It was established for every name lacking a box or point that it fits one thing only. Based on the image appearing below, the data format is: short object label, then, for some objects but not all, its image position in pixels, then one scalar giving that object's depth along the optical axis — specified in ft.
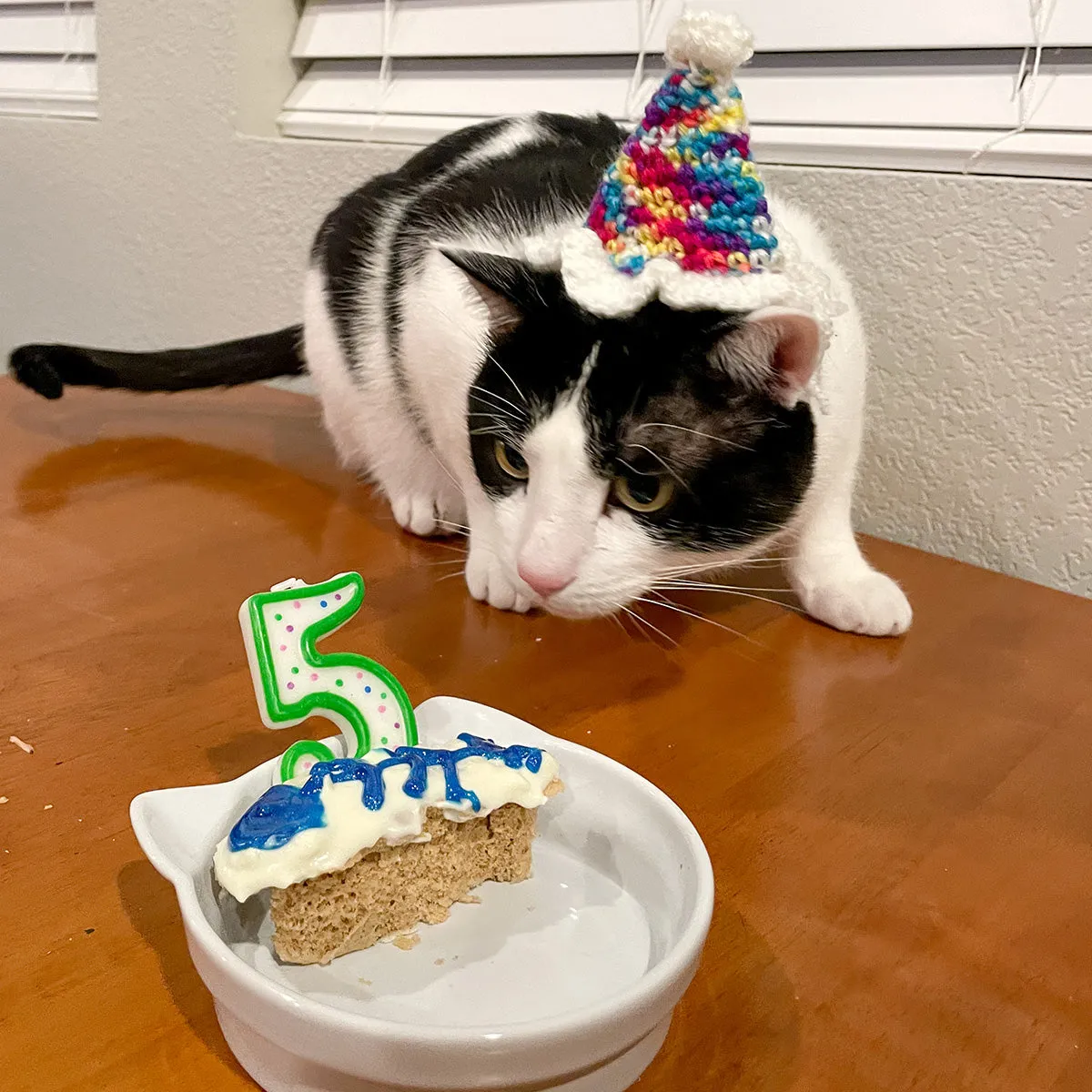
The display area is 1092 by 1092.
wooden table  0.74
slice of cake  0.71
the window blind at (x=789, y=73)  1.40
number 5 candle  0.83
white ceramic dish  0.62
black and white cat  1.06
